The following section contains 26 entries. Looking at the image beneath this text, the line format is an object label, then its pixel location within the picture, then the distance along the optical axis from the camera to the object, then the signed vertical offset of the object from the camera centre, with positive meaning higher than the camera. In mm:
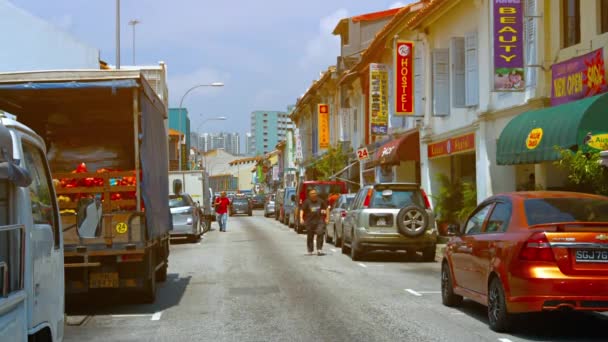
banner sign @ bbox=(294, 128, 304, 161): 67375 +3416
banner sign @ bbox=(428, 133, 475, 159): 23891 +1313
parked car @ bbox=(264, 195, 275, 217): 59359 -1328
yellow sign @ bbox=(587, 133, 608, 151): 13781 +737
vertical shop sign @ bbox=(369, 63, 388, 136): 32812 +3601
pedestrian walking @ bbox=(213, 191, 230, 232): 35819 -852
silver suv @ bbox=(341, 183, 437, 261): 18281 -772
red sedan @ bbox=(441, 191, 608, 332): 8031 -731
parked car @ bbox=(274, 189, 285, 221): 47206 -827
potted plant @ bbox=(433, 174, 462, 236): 24719 -467
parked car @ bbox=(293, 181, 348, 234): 31797 -6
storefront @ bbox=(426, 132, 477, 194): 24553 +991
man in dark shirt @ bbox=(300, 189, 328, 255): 20734 -771
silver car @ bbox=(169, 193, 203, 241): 26391 -807
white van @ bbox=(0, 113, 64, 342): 4203 -298
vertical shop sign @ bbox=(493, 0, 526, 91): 18062 +3193
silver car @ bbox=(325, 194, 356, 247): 23061 -844
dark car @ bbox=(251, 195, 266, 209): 84375 -1223
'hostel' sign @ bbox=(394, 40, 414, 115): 27750 +4012
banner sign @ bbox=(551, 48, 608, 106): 15312 +2163
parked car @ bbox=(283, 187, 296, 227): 38781 -883
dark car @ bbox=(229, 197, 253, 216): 63969 -1223
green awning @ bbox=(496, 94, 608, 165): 14320 +1067
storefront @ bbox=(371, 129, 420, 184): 30078 +1108
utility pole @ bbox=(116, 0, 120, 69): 24953 +5033
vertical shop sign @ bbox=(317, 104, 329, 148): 53441 +4689
